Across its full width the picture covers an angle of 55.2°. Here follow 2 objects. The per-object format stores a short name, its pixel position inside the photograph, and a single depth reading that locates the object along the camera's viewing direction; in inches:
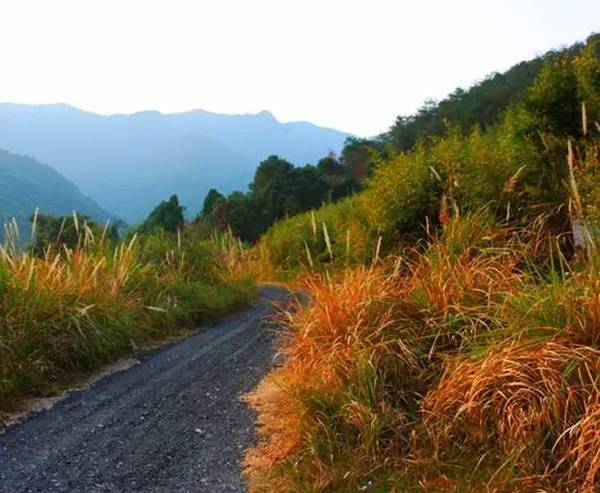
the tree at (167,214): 1701.5
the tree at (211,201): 1830.7
